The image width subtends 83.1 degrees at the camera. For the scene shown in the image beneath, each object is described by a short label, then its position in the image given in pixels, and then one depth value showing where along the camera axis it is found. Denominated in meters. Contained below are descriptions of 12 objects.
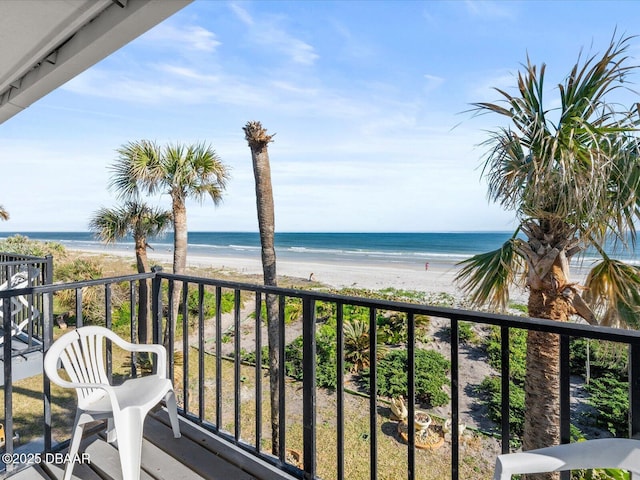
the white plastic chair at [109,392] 1.56
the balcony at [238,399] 1.14
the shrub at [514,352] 8.09
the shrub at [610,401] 6.27
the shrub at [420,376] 7.12
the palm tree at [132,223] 9.05
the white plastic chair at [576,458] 0.87
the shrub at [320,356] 8.32
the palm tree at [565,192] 3.29
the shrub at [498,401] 6.40
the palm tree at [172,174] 8.38
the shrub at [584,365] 7.84
